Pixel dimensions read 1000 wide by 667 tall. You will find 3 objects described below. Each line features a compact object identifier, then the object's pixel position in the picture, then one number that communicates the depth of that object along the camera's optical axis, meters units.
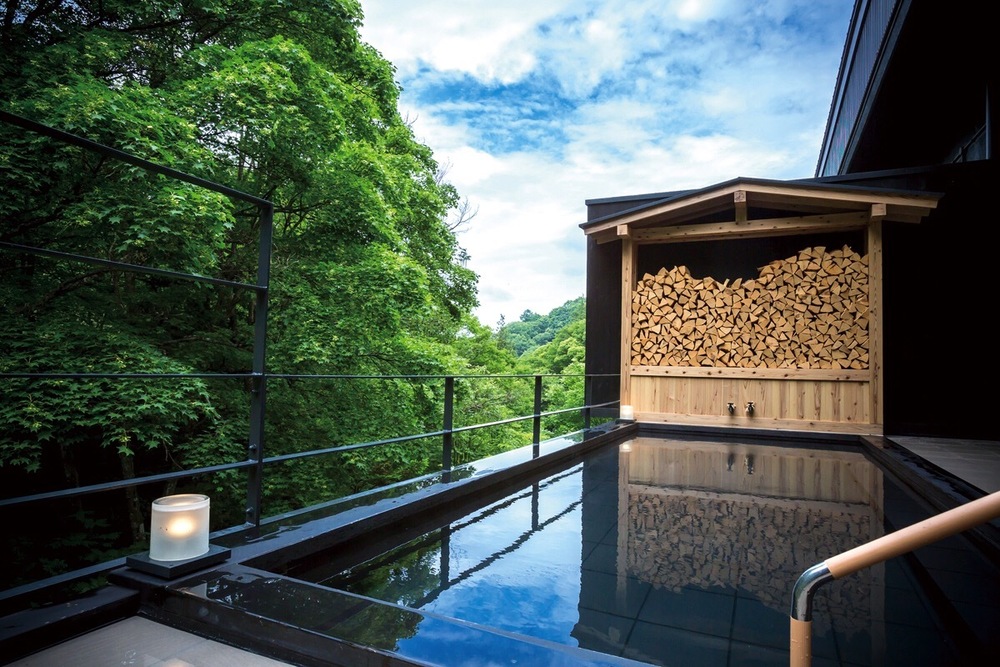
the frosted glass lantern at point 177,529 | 1.43
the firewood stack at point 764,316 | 5.41
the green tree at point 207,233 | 4.49
